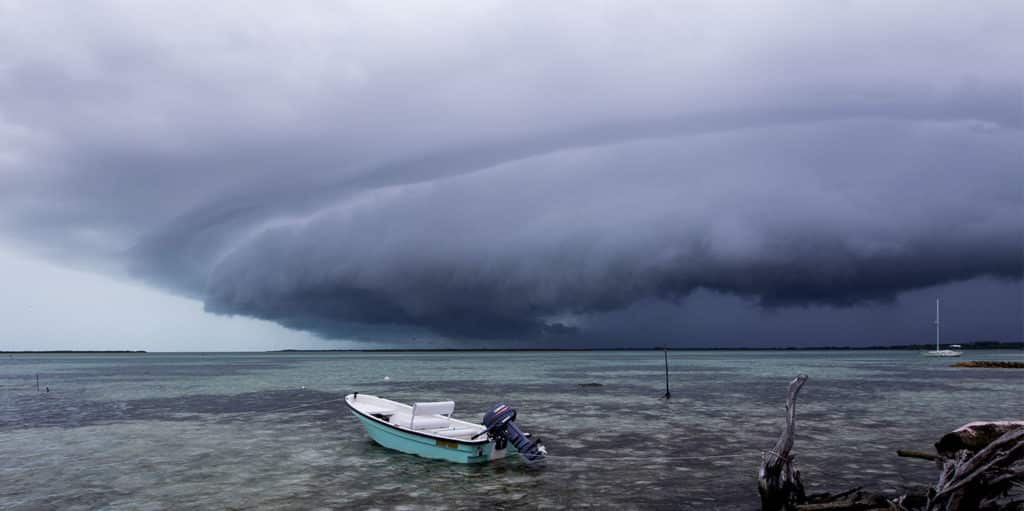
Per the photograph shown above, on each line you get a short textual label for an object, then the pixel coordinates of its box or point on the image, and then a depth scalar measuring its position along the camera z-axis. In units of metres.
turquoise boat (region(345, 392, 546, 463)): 21.78
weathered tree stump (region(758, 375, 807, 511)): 14.68
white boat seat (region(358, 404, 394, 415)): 27.08
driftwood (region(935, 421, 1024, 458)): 14.60
